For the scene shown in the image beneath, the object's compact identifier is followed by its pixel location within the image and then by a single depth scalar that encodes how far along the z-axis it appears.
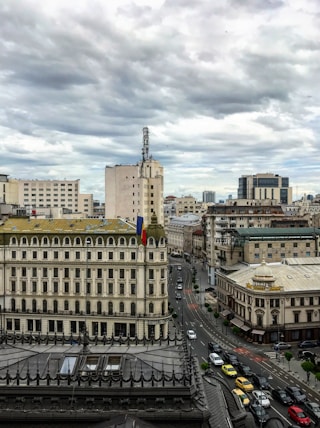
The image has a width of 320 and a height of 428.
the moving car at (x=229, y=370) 79.51
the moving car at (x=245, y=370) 79.56
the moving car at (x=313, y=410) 63.14
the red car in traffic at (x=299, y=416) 61.31
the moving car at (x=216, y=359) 85.50
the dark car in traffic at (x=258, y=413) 60.61
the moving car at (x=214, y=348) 93.44
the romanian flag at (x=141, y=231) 94.44
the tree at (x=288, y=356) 83.75
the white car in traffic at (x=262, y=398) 66.45
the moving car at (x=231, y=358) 85.62
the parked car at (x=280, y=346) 95.38
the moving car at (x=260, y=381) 74.06
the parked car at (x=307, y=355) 89.96
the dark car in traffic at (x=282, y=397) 68.25
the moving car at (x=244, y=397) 65.81
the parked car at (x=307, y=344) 98.00
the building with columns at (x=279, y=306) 102.38
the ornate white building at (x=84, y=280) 103.75
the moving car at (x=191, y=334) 103.62
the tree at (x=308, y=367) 76.50
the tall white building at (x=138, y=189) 185.00
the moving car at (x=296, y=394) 68.88
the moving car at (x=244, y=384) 72.44
